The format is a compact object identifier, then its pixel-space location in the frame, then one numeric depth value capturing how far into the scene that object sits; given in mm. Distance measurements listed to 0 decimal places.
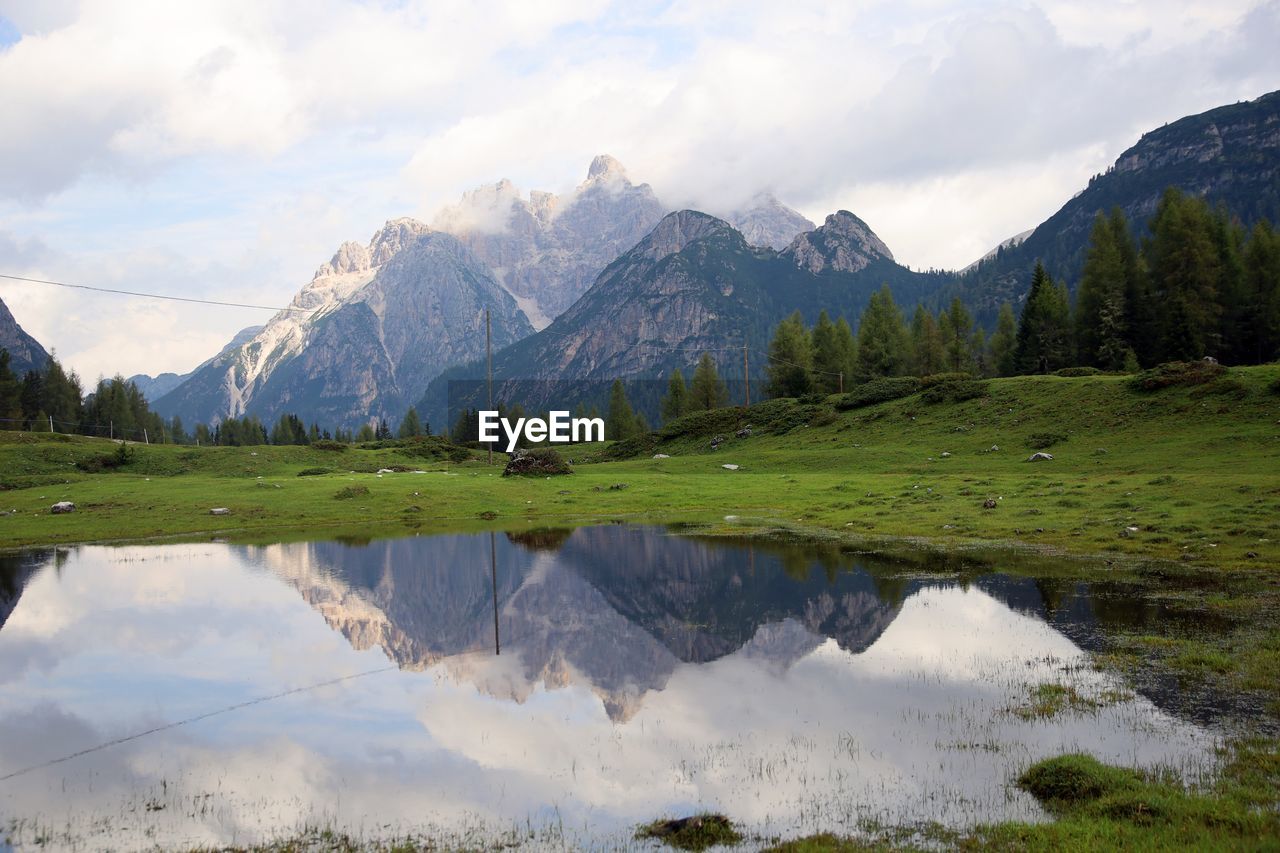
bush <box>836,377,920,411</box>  91875
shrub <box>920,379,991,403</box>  82375
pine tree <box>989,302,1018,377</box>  140575
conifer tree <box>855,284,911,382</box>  135000
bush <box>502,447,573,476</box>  76500
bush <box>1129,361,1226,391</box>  65375
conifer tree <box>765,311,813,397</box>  131250
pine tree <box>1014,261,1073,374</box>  116312
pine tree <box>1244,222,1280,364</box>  95375
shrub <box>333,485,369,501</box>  60656
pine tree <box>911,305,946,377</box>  133500
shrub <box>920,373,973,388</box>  91938
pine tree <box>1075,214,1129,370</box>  102000
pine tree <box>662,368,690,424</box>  164875
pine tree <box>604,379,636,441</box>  174250
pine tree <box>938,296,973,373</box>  138625
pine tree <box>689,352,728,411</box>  157875
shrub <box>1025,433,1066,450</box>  63344
